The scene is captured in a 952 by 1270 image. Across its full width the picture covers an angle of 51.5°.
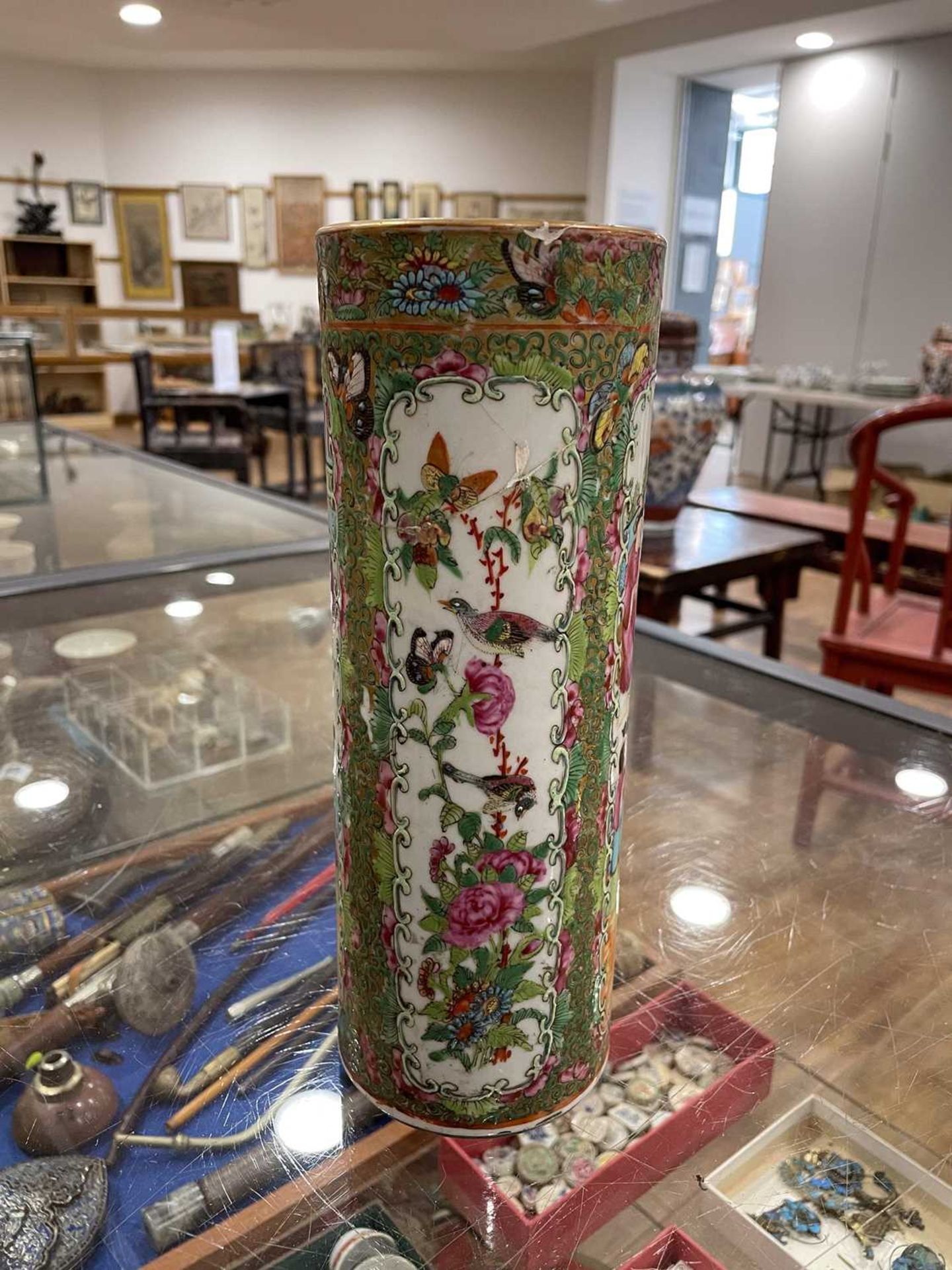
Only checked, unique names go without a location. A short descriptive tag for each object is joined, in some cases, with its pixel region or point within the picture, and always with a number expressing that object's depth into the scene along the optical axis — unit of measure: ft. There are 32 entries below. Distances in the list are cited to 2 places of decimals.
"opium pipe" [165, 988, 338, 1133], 1.54
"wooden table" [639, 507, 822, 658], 5.35
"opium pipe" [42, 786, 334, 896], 2.17
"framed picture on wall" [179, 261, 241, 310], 25.25
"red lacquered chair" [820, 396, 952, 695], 4.67
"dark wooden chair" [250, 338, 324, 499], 16.26
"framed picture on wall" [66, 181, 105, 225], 24.29
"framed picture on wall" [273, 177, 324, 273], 24.29
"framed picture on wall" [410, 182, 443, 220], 23.67
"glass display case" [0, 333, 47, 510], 5.79
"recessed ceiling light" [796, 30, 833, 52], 16.10
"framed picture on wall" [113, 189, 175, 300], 24.73
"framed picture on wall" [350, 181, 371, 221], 24.06
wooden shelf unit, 23.82
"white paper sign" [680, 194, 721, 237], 20.22
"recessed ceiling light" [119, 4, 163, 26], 12.33
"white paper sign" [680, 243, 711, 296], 19.99
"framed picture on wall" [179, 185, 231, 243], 24.67
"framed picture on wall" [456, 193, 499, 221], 23.34
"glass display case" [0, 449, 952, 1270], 1.38
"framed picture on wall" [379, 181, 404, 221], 23.91
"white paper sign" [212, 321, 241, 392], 13.79
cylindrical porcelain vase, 1.13
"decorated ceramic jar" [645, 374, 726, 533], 5.66
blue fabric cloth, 1.35
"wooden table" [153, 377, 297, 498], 14.28
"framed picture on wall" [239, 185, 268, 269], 24.61
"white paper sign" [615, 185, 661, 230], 19.47
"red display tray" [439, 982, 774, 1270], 1.36
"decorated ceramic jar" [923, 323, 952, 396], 10.14
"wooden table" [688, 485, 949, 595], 6.78
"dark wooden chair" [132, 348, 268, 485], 13.98
